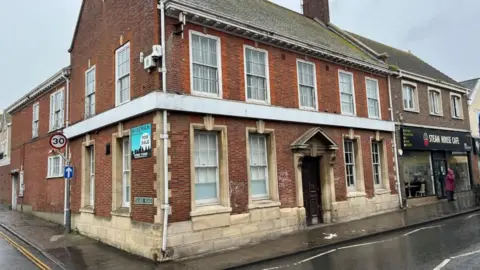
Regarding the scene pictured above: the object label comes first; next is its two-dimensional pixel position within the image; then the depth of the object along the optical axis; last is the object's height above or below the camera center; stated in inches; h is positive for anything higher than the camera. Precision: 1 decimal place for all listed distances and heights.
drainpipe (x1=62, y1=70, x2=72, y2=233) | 534.0 -28.1
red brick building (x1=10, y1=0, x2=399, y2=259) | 385.4 +68.6
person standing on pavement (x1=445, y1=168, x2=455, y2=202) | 751.4 -24.2
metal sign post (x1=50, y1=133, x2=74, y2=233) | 498.7 +23.8
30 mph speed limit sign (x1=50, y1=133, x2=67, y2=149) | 494.8 +66.4
